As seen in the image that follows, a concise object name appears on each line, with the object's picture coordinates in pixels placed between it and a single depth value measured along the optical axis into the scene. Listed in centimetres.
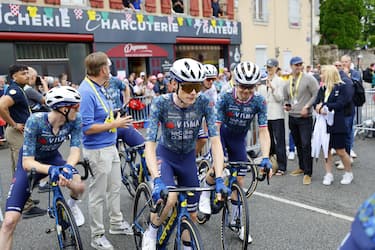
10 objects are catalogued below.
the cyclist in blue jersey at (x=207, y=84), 518
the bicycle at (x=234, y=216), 364
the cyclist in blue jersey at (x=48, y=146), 324
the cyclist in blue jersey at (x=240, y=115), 382
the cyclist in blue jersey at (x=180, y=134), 311
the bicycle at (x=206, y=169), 496
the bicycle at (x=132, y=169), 493
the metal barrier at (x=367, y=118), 944
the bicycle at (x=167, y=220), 293
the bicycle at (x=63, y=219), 325
